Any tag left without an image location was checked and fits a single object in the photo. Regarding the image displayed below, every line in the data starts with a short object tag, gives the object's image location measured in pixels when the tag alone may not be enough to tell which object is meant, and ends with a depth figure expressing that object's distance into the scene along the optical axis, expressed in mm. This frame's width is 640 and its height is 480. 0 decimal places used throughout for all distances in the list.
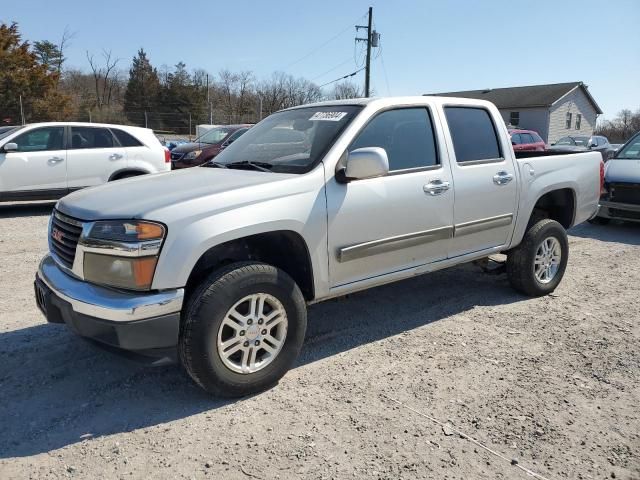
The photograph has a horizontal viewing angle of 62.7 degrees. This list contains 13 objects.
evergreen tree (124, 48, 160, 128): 47938
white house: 45625
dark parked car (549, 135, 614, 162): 20120
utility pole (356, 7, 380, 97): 31547
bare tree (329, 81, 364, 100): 49928
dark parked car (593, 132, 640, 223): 8703
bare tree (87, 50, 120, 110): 57125
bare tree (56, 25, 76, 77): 51125
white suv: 9141
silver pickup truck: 2953
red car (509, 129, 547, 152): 17605
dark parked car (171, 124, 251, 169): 13875
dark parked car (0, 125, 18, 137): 9480
